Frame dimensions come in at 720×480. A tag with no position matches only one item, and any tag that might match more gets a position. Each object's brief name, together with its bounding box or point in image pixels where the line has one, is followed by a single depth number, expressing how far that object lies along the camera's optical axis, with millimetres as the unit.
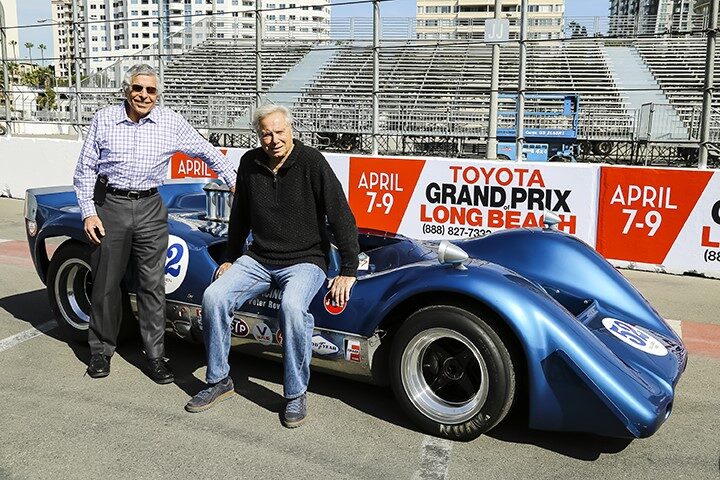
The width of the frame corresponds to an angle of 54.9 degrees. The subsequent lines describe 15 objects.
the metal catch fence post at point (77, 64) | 11164
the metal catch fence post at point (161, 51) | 10520
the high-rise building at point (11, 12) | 41488
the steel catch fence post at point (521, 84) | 7305
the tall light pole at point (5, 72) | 11641
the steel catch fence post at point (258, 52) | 8977
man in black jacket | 3311
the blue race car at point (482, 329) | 2840
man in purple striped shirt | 3793
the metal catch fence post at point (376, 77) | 8039
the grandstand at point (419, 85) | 11367
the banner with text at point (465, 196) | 6902
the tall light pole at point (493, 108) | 7676
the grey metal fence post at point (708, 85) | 6441
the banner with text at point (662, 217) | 6406
